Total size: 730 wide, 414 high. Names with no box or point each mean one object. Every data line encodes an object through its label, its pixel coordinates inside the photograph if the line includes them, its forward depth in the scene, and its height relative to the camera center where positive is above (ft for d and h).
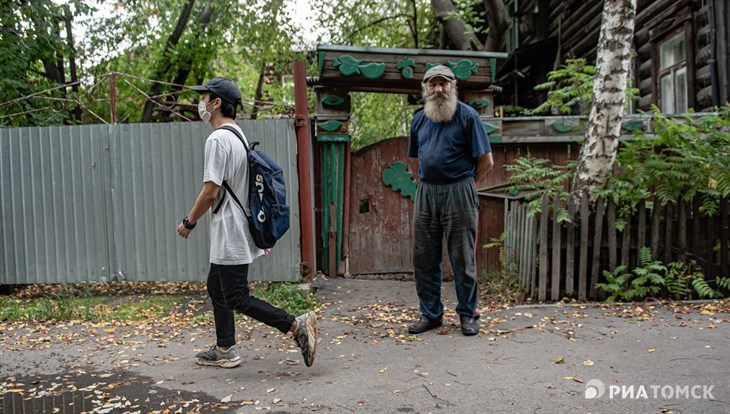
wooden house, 28.02 +8.10
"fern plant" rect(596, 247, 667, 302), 19.52 -3.00
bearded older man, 16.07 -0.06
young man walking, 13.29 -0.82
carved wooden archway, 24.90 +4.44
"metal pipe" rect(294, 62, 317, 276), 23.39 +1.06
